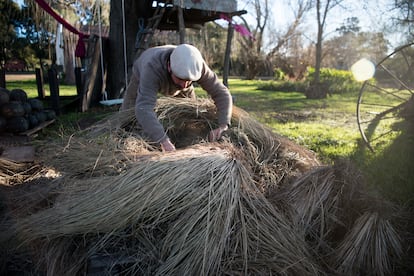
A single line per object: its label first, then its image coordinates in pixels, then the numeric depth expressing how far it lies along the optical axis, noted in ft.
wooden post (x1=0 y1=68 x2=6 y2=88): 21.24
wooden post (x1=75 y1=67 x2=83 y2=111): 24.57
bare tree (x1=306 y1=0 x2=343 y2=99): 33.06
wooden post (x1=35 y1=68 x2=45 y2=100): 24.21
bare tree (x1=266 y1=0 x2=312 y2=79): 61.52
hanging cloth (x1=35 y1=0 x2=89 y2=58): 19.48
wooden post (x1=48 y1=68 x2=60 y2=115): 18.57
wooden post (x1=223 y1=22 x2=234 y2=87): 22.53
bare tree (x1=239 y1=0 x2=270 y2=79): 64.85
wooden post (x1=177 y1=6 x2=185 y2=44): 17.90
